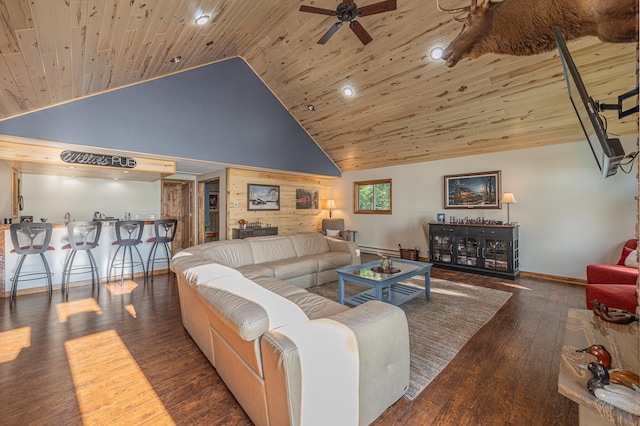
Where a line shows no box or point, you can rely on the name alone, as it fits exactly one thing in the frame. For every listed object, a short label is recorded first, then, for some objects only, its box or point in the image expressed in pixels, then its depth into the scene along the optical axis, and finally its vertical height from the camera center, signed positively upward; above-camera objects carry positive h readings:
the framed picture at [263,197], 6.53 +0.38
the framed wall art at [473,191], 5.45 +0.43
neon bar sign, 4.04 +0.87
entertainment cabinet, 4.86 -0.76
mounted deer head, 1.22 +1.07
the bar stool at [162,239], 4.95 -0.50
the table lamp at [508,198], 4.84 +0.22
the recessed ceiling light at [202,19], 3.23 +2.42
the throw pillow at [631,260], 3.32 -0.65
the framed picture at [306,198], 7.66 +0.39
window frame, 7.20 +0.49
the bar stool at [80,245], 4.14 -0.50
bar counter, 3.87 -0.72
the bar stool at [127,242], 4.55 -0.52
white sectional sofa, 1.28 -0.80
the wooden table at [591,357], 1.03 -0.79
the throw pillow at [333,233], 7.73 -0.64
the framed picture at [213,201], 8.47 +0.36
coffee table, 3.21 -0.86
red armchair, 2.46 -0.82
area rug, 2.25 -1.29
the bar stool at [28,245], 3.68 -0.48
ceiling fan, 2.68 +2.17
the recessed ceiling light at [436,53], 3.73 +2.27
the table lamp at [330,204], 8.23 +0.23
